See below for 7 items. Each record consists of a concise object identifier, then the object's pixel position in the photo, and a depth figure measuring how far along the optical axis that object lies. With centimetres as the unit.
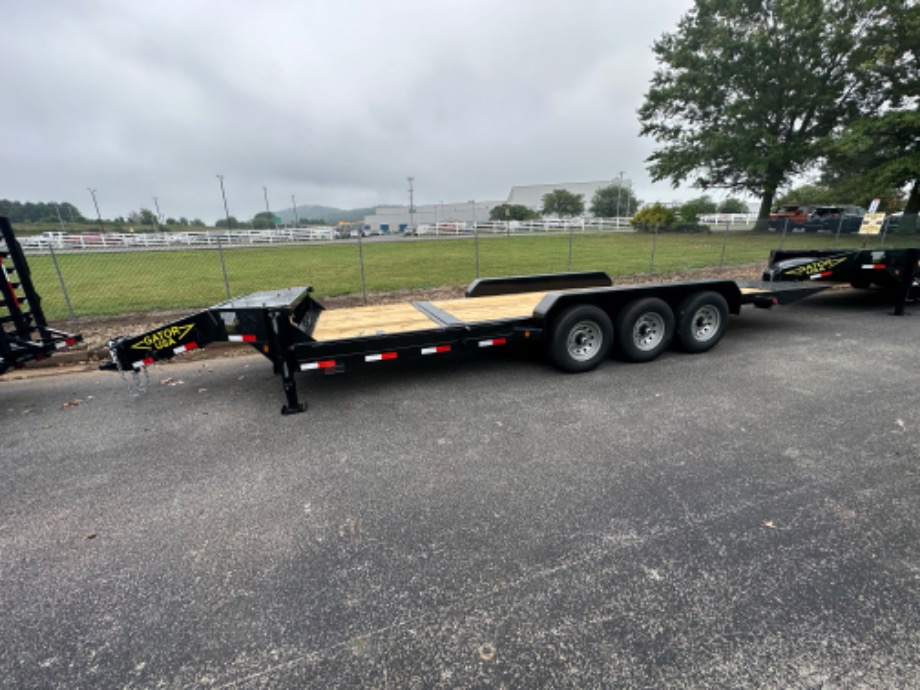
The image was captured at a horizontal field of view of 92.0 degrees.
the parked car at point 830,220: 2630
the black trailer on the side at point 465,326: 414
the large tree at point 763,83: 2352
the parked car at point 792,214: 2853
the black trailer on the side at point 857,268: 737
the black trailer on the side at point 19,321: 459
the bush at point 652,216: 3138
